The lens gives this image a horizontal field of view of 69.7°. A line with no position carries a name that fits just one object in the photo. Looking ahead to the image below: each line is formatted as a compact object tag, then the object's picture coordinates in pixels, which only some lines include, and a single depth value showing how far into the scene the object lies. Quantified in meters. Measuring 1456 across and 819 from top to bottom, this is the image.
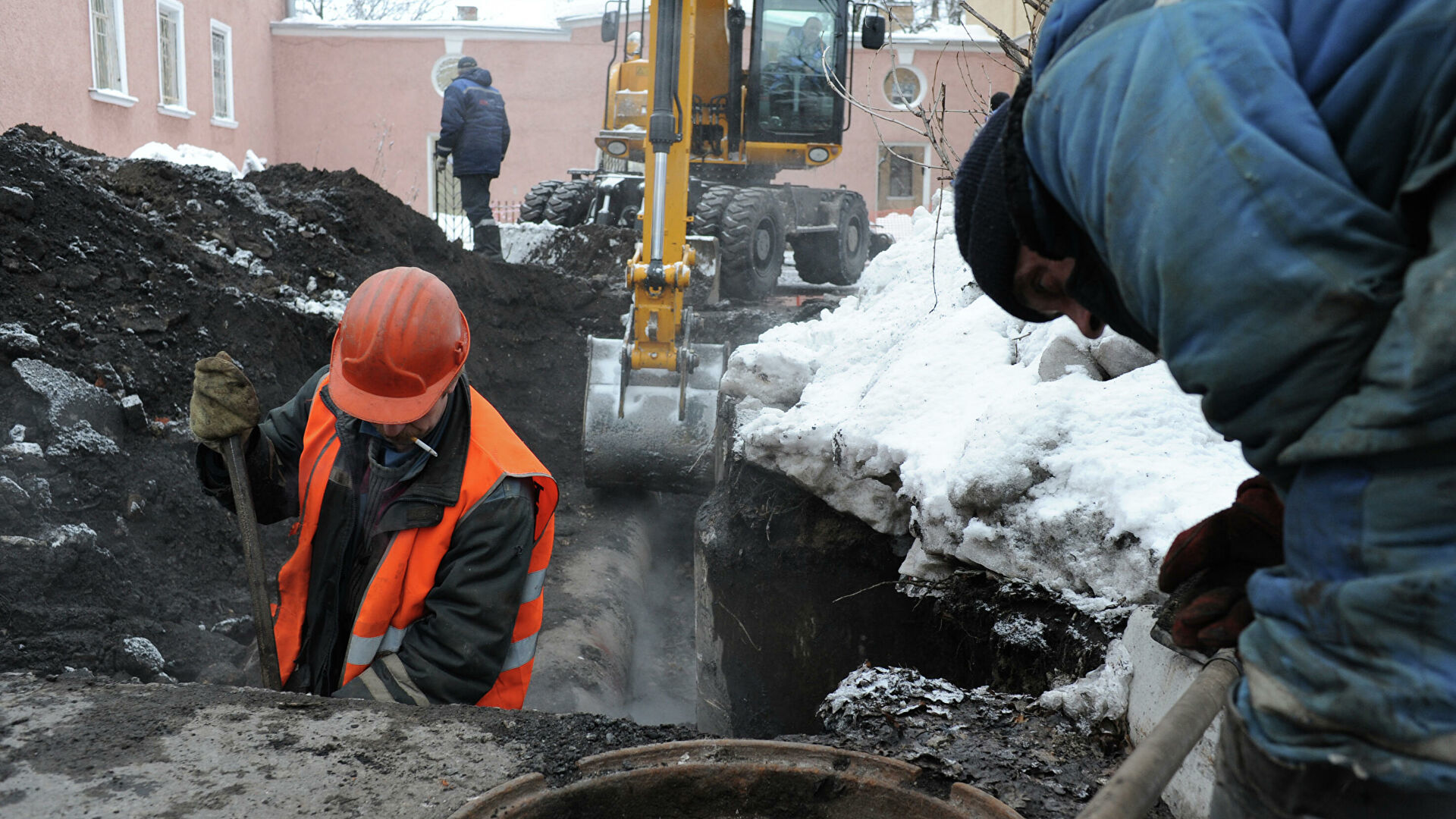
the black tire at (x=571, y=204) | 10.98
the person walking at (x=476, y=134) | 9.69
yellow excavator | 5.25
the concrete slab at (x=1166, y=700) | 1.72
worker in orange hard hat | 2.39
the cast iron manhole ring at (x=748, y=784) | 1.87
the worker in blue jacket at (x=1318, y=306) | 0.85
